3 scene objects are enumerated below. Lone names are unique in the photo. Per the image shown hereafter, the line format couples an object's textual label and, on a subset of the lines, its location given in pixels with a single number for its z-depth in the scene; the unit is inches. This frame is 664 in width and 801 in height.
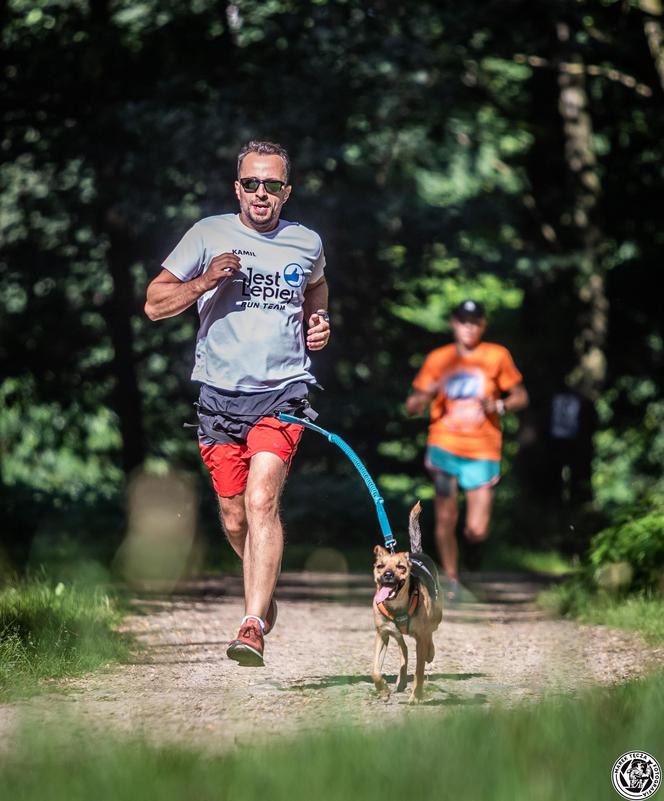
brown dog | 441.7
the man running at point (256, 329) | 488.7
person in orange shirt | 812.0
